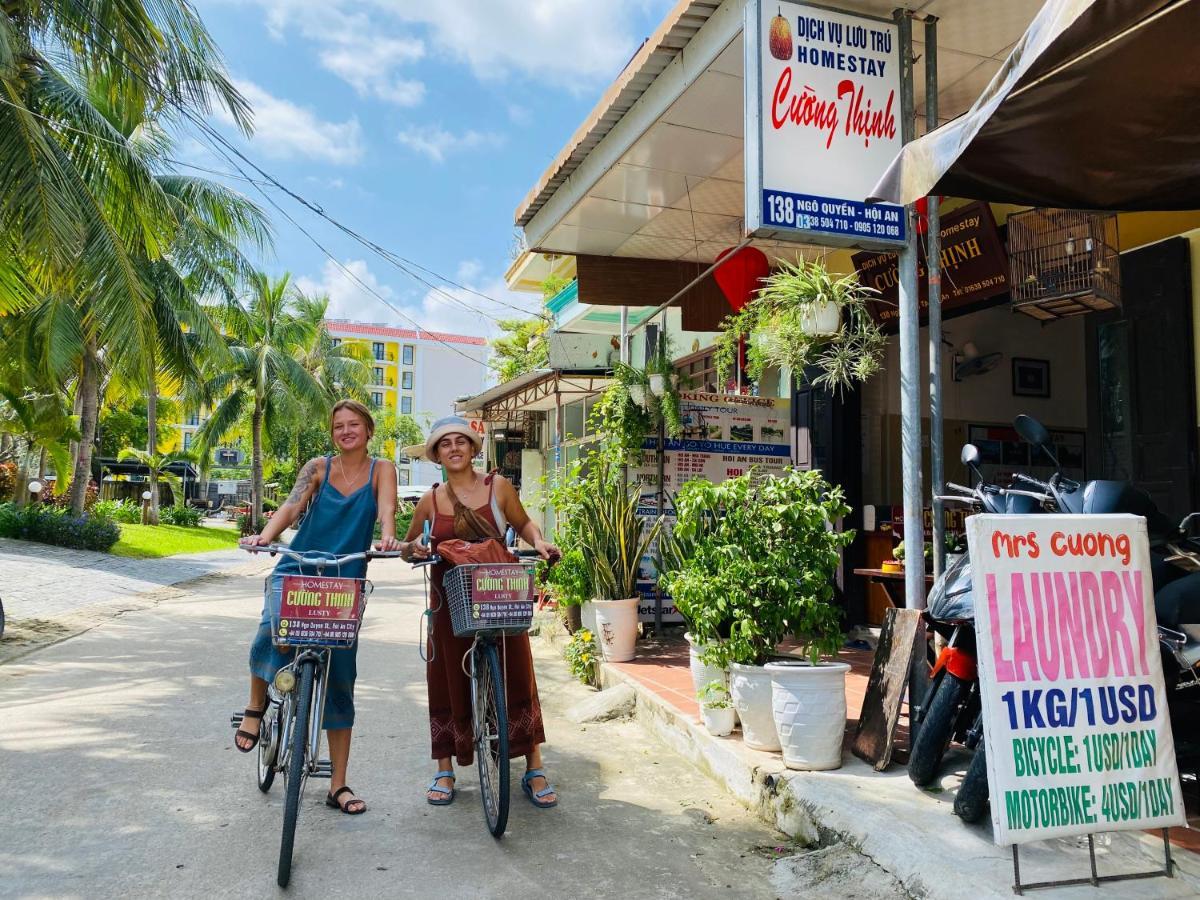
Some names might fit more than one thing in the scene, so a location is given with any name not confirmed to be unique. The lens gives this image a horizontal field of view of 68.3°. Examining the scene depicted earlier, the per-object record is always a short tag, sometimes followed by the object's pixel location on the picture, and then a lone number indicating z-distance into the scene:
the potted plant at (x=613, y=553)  7.18
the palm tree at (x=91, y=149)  8.74
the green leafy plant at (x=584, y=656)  7.20
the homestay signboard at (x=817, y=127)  4.29
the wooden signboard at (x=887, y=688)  4.19
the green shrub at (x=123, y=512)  27.55
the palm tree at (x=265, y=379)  28.97
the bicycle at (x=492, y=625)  3.75
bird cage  5.30
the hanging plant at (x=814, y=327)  5.39
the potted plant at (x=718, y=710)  4.76
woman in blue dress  4.02
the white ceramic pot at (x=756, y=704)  4.50
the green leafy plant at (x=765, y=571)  4.51
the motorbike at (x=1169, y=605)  3.24
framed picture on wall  9.32
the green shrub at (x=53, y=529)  18.20
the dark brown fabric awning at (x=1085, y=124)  2.80
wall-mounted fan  8.98
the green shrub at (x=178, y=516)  32.75
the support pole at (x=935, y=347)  4.41
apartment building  87.69
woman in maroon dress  4.20
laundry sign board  2.87
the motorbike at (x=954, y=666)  3.55
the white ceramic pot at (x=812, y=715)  4.16
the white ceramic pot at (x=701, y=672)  4.94
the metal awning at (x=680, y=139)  5.00
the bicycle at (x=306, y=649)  3.32
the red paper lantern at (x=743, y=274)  8.06
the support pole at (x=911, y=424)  4.39
